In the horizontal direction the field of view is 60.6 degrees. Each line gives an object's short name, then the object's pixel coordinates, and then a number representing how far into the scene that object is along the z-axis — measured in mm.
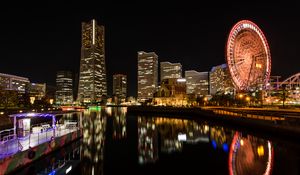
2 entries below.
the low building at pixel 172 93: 163625
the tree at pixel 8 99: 101294
